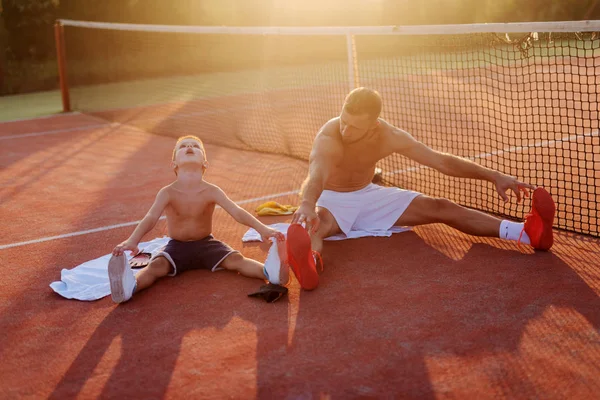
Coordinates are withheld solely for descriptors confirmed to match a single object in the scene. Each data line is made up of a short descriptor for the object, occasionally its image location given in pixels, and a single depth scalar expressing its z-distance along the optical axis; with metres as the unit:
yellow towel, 7.04
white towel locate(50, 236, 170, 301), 5.12
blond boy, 5.12
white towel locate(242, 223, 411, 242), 6.11
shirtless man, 5.44
